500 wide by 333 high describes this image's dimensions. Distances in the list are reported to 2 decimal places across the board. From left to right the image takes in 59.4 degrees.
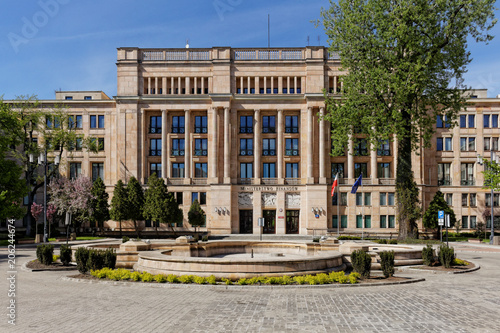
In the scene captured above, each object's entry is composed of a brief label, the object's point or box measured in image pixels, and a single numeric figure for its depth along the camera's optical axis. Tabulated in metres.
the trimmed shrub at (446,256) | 24.11
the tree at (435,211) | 56.34
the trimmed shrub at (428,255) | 24.73
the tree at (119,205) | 54.88
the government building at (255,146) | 59.91
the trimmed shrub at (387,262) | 20.09
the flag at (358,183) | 46.03
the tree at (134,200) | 55.56
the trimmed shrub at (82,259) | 20.98
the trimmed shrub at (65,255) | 24.42
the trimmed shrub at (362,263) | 19.70
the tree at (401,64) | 34.28
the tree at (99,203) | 56.06
